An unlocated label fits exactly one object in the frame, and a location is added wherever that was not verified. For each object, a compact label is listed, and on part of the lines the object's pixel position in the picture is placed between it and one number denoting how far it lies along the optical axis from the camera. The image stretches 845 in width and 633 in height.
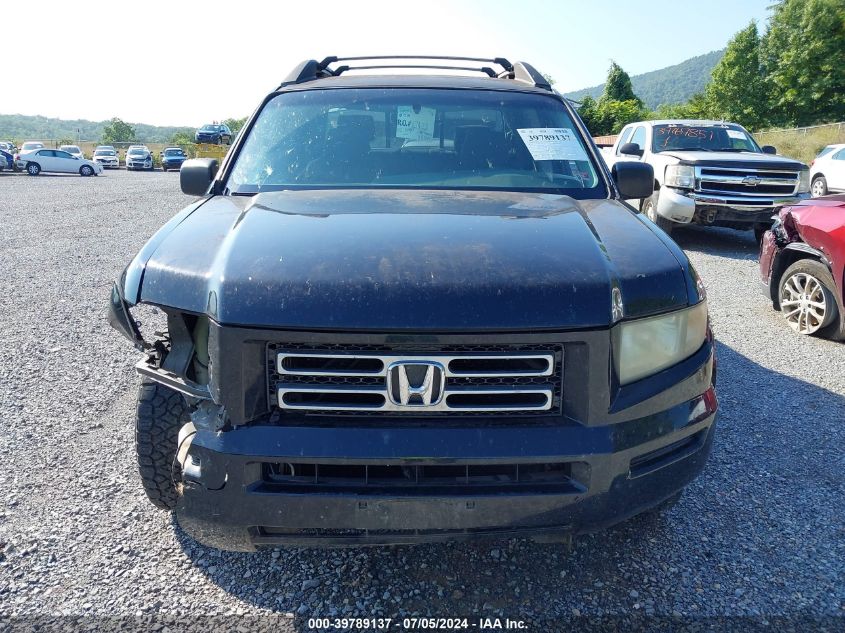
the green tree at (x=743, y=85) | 60.09
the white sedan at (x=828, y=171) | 15.95
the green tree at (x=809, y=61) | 52.41
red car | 5.16
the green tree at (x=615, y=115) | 49.62
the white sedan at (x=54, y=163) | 34.59
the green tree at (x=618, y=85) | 57.81
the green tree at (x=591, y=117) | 49.84
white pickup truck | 8.92
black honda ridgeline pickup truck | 1.90
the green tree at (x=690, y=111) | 63.30
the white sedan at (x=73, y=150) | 36.05
